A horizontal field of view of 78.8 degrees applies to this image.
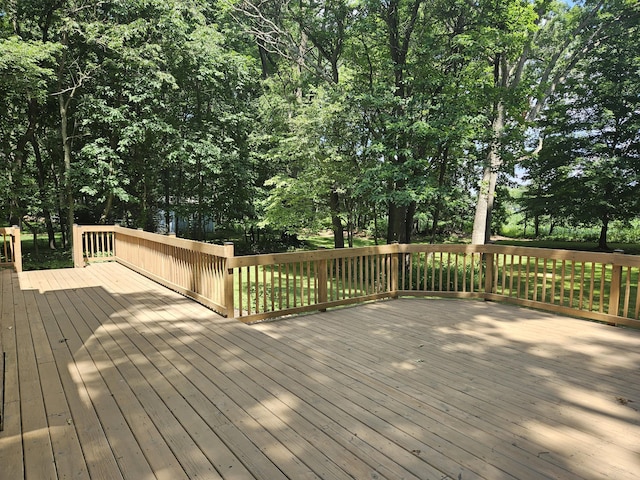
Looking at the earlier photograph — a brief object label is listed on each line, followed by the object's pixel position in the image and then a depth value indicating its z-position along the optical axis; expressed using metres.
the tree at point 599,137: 13.05
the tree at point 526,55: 8.55
